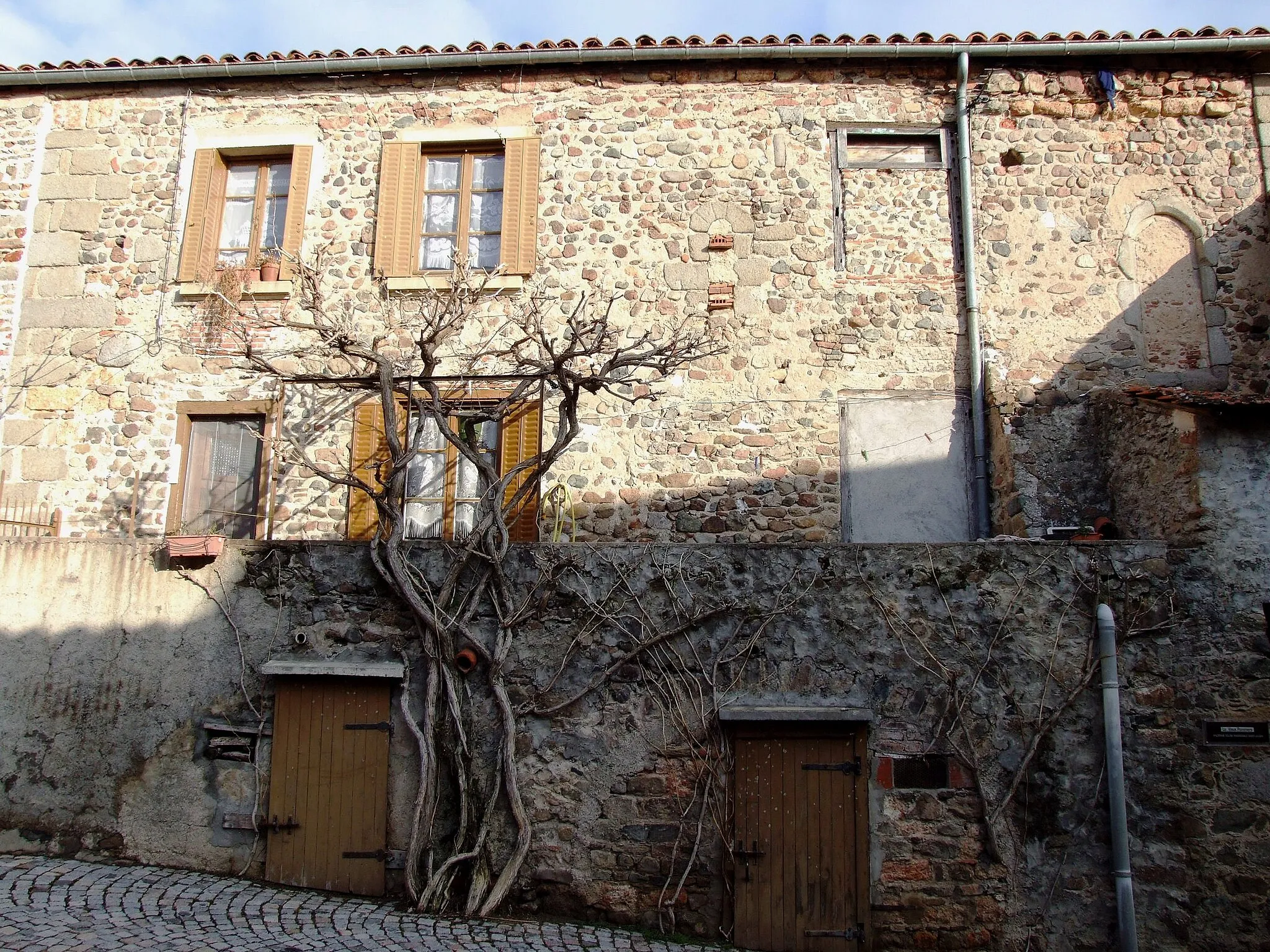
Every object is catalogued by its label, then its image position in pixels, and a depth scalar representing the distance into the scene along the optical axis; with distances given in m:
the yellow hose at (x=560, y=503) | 8.00
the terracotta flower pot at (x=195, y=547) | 6.30
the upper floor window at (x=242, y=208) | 8.62
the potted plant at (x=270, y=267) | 8.48
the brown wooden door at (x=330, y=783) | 5.94
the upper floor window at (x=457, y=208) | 8.49
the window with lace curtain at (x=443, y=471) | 8.10
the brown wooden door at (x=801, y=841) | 5.62
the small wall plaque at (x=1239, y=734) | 5.75
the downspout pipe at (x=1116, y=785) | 5.48
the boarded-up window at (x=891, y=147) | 8.61
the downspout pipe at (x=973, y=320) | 7.96
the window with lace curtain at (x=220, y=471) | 8.30
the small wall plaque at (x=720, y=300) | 8.30
